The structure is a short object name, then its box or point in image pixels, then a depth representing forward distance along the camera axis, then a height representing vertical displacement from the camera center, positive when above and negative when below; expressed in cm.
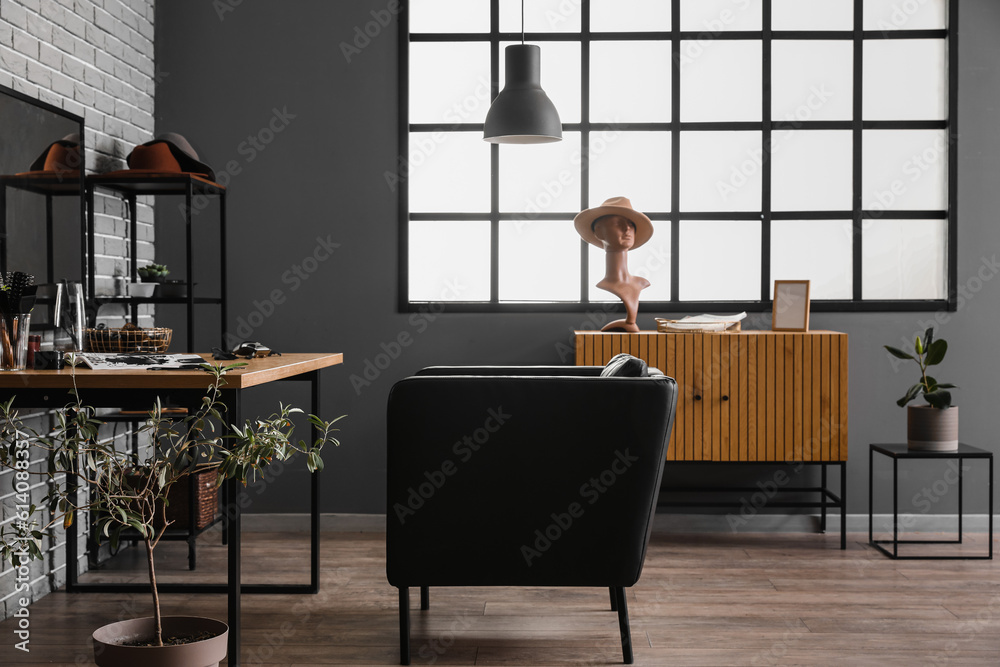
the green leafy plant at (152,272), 392 +17
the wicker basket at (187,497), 363 -80
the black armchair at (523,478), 256 -50
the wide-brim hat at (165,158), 384 +67
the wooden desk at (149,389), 243 -23
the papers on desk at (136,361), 259 -16
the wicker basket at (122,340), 312 -11
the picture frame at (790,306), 423 +3
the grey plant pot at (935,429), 397 -53
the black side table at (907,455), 388 -64
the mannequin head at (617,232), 422 +38
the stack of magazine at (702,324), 414 -6
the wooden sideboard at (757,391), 407 -37
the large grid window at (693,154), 451 +82
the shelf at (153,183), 375 +56
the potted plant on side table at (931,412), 397 -46
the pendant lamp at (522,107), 371 +86
